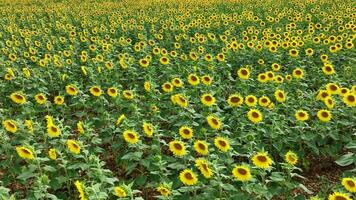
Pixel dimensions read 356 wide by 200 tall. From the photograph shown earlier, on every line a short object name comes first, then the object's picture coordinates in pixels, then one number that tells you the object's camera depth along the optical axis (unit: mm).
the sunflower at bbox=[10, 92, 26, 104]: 5781
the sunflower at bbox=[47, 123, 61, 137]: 4703
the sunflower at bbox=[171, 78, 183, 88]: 6332
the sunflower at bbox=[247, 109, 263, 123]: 5180
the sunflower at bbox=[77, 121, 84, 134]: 4876
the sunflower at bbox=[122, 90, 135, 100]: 5934
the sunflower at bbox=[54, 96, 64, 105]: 6005
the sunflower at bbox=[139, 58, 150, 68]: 7754
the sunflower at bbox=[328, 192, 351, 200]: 3502
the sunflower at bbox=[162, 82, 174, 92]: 6216
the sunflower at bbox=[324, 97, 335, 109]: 5388
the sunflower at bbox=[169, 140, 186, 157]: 4383
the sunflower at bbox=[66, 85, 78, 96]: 6160
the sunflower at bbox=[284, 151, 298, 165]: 4164
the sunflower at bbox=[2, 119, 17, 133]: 4820
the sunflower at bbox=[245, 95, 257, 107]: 5696
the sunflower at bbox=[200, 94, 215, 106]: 5633
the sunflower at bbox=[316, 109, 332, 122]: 5223
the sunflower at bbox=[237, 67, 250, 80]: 6863
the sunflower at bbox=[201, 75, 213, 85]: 6448
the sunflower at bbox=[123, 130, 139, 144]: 4605
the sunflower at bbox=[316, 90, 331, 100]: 5698
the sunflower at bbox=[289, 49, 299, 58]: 8284
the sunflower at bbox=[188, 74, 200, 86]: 6399
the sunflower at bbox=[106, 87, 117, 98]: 6002
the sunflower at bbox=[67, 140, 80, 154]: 4387
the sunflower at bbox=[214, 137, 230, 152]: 4430
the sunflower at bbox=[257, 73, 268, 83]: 6657
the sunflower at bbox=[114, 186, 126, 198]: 3544
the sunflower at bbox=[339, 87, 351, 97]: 5698
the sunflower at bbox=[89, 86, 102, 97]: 6086
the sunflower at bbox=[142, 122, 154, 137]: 4723
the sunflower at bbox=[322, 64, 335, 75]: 7031
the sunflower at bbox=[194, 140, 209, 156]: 4316
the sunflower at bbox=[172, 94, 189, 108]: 5561
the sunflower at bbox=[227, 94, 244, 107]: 5668
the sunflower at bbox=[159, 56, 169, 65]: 7789
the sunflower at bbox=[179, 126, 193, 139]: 4775
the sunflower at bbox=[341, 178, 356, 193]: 3758
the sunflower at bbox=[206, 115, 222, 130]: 4953
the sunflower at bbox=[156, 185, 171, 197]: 3629
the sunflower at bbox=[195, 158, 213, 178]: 3858
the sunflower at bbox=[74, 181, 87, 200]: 3365
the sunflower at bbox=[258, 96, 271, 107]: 5598
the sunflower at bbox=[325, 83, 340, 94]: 5805
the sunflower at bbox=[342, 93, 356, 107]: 5352
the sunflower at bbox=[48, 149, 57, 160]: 4375
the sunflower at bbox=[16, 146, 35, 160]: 4188
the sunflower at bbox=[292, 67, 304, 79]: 6879
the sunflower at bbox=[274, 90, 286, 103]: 5761
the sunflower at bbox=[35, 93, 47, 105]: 5965
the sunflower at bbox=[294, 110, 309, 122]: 5281
